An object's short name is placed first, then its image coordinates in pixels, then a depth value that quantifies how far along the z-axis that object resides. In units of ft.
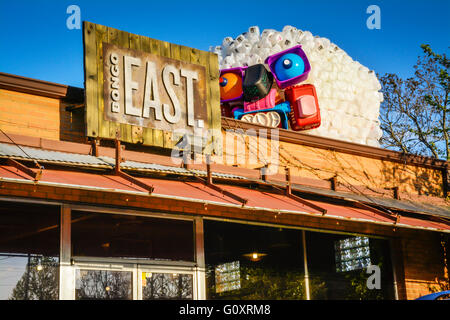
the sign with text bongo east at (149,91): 35.63
